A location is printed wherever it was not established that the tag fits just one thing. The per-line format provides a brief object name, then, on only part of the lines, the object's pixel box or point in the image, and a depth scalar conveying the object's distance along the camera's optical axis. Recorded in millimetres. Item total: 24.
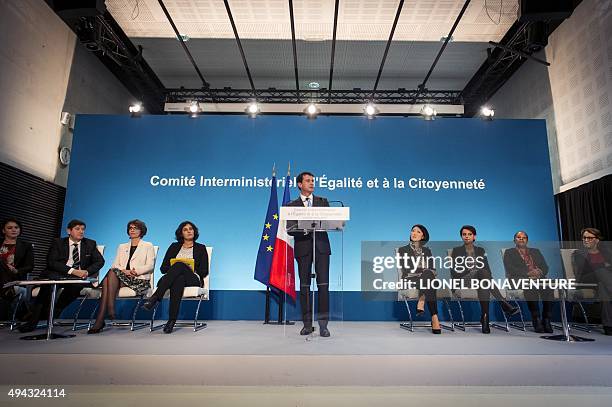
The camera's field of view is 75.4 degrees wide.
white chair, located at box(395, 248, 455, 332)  4441
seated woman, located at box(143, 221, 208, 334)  4141
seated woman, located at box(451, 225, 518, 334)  4484
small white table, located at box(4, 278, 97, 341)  3457
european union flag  5074
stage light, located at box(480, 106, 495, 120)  7152
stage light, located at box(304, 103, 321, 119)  8336
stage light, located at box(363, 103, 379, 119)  8206
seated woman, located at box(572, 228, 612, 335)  4312
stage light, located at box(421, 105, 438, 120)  8664
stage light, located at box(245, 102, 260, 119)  8236
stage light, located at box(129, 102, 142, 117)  7508
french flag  4529
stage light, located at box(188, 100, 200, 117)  8158
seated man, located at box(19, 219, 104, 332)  4070
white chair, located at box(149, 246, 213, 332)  4406
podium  3213
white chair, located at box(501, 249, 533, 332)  4755
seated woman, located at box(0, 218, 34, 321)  4434
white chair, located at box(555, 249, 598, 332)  4418
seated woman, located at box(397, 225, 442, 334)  4355
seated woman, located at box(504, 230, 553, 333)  4430
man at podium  3695
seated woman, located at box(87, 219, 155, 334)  4078
